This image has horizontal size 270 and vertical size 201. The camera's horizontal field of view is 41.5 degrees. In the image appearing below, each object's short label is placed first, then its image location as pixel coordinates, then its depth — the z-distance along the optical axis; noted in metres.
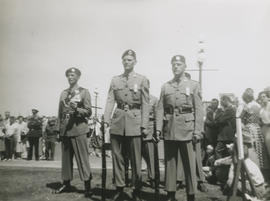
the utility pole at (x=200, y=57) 11.02
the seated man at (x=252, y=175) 4.90
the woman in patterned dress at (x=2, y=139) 12.19
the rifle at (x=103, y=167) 4.85
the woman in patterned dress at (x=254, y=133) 5.48
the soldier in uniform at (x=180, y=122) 4.55
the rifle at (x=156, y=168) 5.01
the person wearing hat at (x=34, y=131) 10.97
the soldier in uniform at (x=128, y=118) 4.81
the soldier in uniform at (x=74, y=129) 5.32
